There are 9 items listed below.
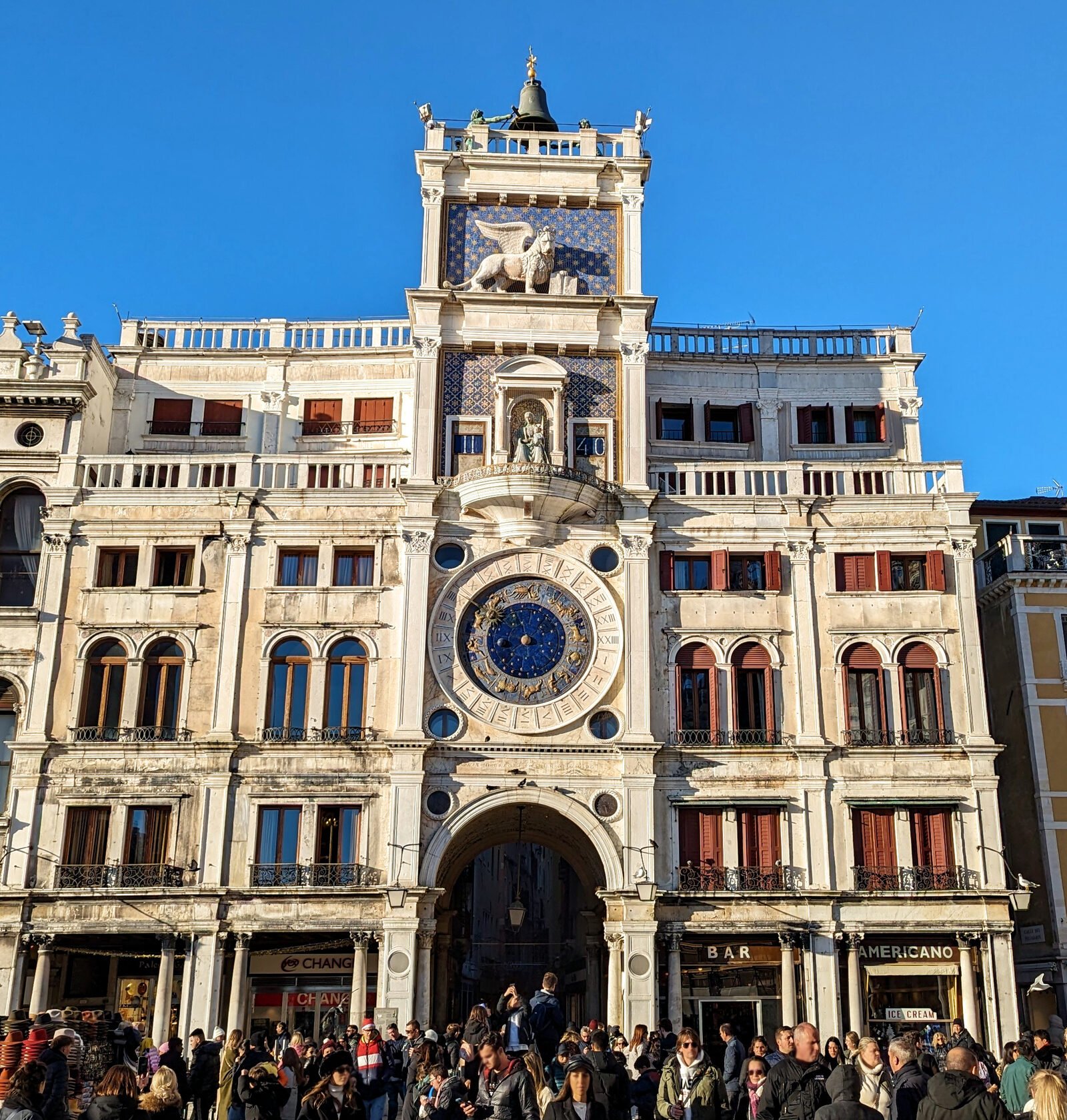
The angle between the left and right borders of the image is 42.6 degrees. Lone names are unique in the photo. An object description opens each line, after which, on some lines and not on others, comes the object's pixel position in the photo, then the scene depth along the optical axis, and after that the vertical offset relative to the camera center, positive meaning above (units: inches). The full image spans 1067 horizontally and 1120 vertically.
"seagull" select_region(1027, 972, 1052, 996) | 1517.0 +69.5
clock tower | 1520.7 +592.9
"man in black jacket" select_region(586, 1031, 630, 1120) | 665.6 -16.9
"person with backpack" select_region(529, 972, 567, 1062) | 856.9 +16.6
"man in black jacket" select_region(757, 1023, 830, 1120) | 572.7 -14.5
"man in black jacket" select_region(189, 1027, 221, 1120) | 878.4 -18.2
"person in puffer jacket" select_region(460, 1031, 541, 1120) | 544.7 -15.8
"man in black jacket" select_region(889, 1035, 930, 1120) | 596.4 -12.9
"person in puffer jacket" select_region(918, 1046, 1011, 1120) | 467.2 -15.7
